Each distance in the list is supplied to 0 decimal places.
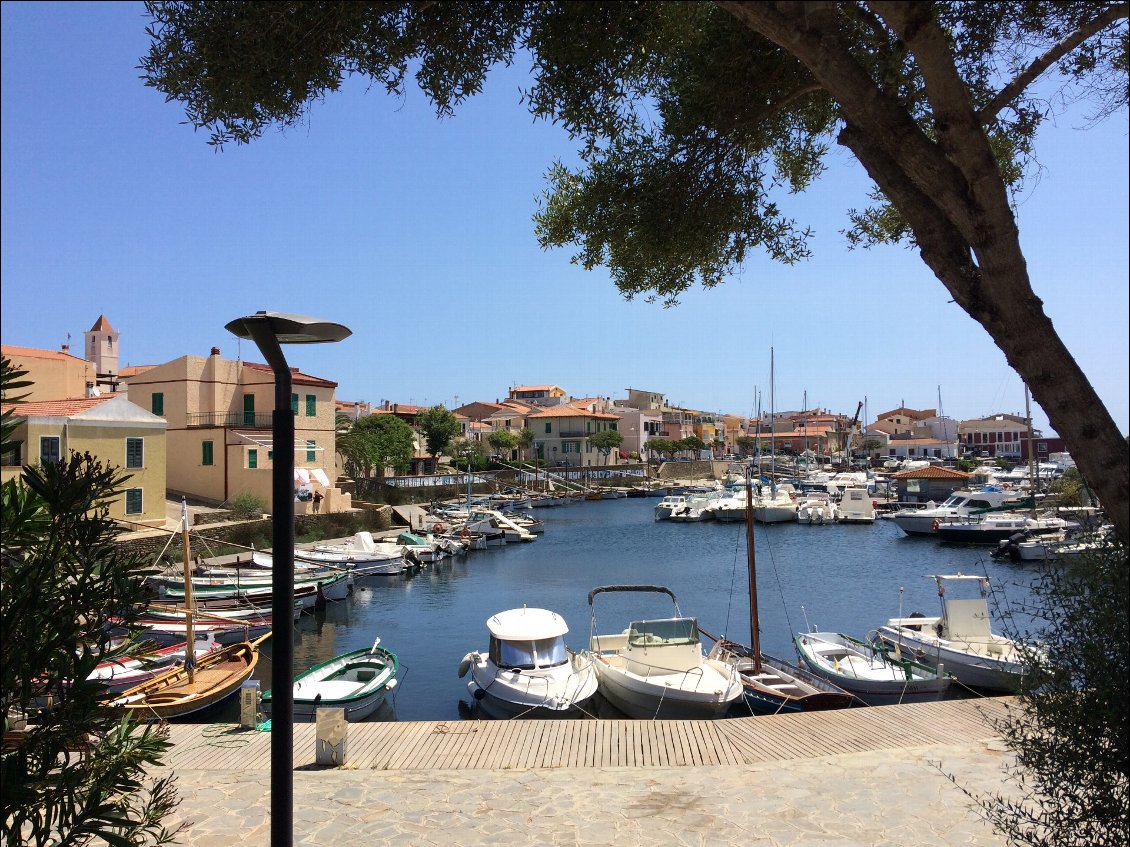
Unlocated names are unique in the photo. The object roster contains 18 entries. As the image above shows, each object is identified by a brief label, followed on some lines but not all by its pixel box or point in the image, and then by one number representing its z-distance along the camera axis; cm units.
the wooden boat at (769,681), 1448
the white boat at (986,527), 4403
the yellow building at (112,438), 2773
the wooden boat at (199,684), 1512
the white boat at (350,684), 1575
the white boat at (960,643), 1669
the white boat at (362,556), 3562
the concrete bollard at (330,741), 986
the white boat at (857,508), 5656
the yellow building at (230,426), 4194
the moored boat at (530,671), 1566
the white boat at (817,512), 5688
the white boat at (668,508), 6203
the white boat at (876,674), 1591
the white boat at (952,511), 4841
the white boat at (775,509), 5719
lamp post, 510
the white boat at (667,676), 1473
